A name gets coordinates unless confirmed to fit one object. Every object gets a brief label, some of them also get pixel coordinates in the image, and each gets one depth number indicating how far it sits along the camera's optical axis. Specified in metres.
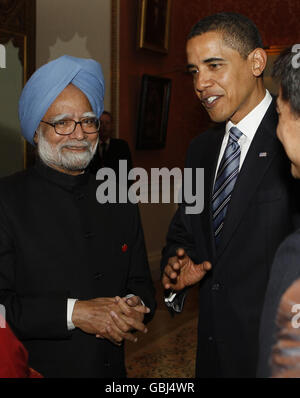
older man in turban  1.89
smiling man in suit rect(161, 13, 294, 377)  2.05
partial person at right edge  1.08
